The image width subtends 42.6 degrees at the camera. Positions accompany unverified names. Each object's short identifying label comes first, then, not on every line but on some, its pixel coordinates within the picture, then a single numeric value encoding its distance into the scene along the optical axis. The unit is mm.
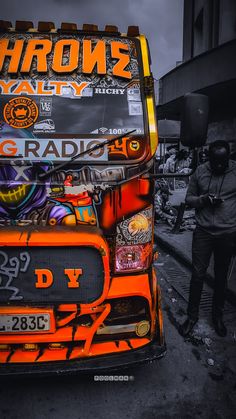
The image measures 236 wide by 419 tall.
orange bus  2227
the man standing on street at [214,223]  3273
